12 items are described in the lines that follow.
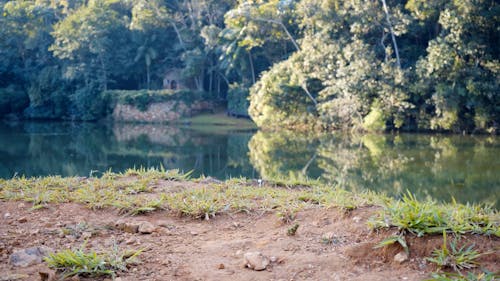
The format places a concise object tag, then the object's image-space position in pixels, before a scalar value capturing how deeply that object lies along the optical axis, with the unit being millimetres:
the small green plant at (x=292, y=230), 3293
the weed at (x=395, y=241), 2729
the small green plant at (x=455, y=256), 2566
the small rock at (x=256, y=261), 2795
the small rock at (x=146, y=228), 3471
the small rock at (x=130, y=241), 3259
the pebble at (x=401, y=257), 2701
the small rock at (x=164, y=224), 3637
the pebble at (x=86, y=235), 3361
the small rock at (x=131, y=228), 3496
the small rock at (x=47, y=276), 2658
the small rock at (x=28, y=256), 2883
